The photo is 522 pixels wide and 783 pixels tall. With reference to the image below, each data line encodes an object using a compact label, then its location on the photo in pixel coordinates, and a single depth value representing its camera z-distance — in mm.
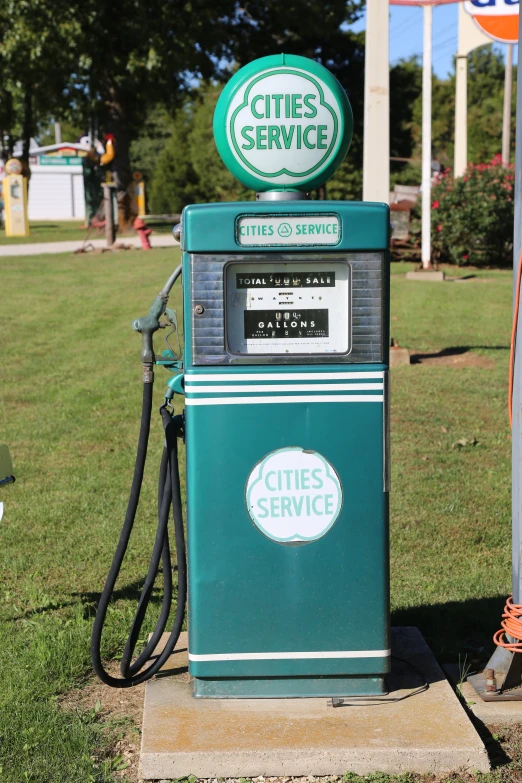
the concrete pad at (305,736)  2857
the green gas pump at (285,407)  2957
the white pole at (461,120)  18547
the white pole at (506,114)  32506
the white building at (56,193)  52250
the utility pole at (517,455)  3219
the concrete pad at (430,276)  15625
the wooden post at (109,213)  21578
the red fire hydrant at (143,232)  22375
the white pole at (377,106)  8531
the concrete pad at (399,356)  9391
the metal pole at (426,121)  13945
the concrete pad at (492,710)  3238
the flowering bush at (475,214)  17328
